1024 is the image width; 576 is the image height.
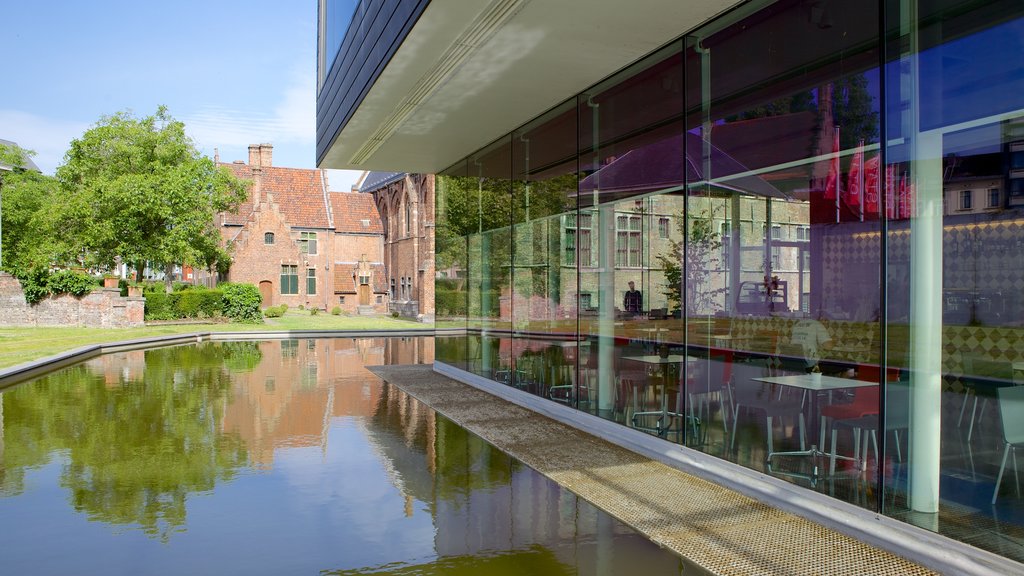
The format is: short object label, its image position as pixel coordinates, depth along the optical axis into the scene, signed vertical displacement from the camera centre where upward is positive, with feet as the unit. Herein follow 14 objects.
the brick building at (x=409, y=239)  116.06 +10.34
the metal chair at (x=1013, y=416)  13.88 -2.59
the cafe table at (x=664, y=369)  22.85 -2.99
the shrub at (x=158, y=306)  87.56 -1.98
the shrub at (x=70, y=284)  79.66 +0.82
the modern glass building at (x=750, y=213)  13.62 +2.54
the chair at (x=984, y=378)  21.45 -2.81
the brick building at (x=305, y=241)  130.41 +10.41
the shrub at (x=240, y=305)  91.56 -1.91
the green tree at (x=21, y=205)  108.96 +15.10
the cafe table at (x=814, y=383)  18.54 -2.61
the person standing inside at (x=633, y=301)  25.94 -0.38
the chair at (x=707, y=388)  20.90 -3.27
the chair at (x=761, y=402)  23.18 -4.15
